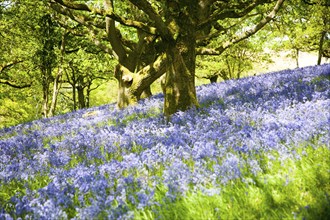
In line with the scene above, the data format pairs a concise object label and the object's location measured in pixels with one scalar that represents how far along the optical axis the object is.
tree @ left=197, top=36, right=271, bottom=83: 39.97
